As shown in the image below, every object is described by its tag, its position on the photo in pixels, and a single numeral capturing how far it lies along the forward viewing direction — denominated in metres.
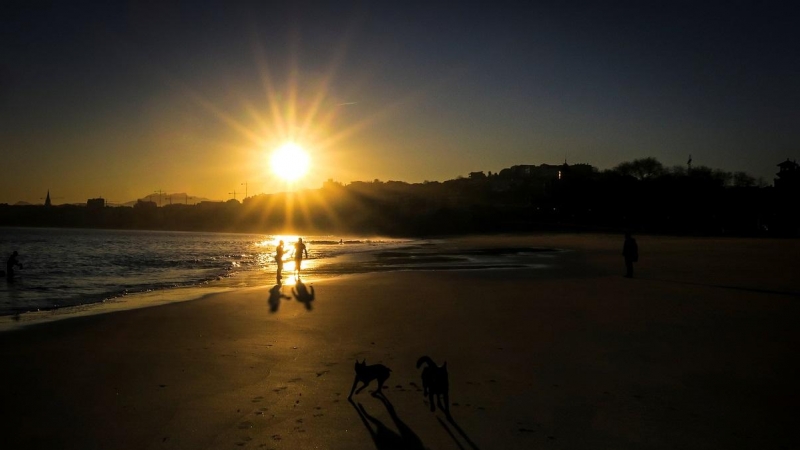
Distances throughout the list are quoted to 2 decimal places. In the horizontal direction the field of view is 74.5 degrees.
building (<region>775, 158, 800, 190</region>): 88.31
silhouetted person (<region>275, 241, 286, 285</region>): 23.00
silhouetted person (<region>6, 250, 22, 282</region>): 23.73
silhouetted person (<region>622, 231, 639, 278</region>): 20.92
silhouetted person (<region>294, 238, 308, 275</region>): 25.05
